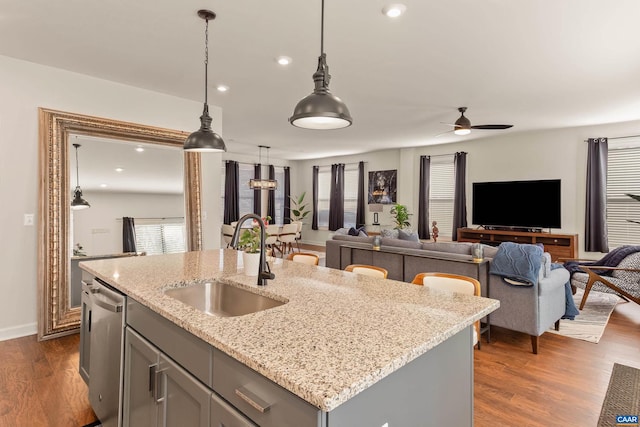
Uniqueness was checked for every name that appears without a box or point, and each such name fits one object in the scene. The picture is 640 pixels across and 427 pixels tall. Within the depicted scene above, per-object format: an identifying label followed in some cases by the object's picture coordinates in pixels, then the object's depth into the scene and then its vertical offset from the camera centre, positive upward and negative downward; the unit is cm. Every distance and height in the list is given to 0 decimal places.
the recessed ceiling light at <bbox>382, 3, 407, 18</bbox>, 240 +141
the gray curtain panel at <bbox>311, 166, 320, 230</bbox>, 1062 +35
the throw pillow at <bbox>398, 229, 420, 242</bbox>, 545 -42
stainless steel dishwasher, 178 -80
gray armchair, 305 -86
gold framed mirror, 336 -11
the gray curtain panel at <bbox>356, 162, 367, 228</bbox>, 948 +30
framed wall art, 887 +59
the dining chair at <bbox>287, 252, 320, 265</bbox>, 298 -44
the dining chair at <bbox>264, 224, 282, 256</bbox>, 779 -60
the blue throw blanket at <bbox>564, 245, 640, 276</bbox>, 418 -60
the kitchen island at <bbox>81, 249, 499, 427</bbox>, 87 -41
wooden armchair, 391 -81
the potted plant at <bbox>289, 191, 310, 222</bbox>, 1070 +1
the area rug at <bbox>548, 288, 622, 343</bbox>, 351 -124
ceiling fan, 460 +116
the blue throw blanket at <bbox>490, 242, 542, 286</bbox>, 303 -48
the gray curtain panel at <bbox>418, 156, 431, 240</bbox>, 806 +22
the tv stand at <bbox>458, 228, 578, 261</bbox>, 587 -53
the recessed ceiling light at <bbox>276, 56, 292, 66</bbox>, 325 +142
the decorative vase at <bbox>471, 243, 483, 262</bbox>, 340 -43
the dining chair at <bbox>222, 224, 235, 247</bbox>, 778 -55
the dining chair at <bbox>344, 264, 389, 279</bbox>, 243 -45
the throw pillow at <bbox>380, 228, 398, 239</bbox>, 587 -41
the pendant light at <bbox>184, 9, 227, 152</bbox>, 253 +51
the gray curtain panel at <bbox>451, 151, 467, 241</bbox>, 747 +32
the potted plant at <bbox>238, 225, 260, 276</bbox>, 203 -26
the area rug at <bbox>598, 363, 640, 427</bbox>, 214 -128
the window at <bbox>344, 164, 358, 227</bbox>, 987 +43
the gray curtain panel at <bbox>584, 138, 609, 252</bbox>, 584 +28
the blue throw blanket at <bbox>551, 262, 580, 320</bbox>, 360 -101
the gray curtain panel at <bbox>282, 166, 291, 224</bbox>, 1083 +33
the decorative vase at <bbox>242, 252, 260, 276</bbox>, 203 -32
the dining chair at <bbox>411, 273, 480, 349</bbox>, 211 -46
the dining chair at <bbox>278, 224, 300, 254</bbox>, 845 -63
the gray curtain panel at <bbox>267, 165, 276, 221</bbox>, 1023 +10
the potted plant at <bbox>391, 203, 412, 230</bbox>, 811 -16
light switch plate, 337 -12
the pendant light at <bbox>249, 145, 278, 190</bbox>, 824 +58
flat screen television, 630 +12
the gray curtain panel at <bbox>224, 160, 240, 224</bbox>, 921 +42
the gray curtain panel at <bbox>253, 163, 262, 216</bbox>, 986 +37
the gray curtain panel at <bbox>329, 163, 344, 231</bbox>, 994 +31
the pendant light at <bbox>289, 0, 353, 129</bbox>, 161 +49
